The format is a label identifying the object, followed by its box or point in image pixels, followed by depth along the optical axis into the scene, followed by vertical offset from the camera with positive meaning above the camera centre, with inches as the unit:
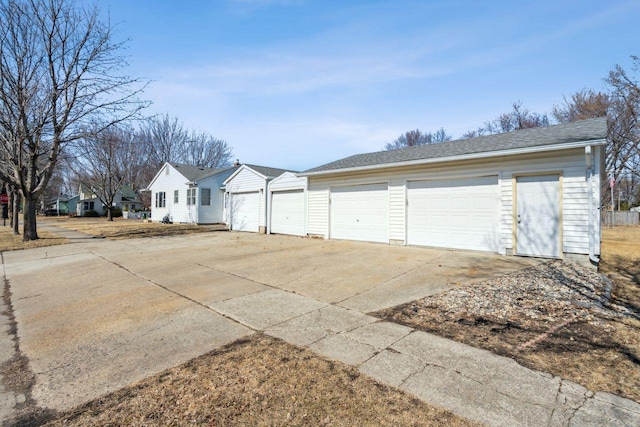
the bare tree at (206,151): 1549.0 +298.1
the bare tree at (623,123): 711.7 +215.6
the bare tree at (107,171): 1067.3 +144.0
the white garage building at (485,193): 278.4 +13.7
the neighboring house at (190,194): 841.5 +40.7
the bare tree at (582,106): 826.2 +284.3
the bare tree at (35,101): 464.1 +175.1
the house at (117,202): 1710.1 +36.5
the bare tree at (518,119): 1024.9 +300.7
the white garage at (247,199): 608.1 +18.4
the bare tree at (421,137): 1488.7 +345.3
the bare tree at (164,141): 1487.5 +332.4
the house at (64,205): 1973.4 +25.2
